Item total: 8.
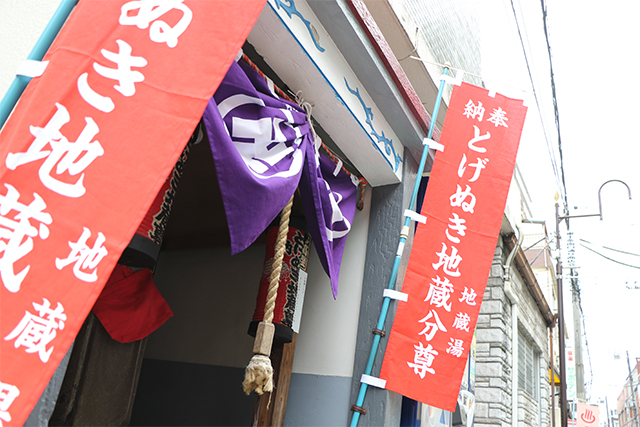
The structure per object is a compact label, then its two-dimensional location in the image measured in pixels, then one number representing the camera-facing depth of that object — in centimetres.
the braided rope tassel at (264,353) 277
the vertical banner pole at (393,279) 383
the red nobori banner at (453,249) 370
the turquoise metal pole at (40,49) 163
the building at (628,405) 5116
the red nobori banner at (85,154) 140
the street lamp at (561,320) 1152
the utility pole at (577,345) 1529
